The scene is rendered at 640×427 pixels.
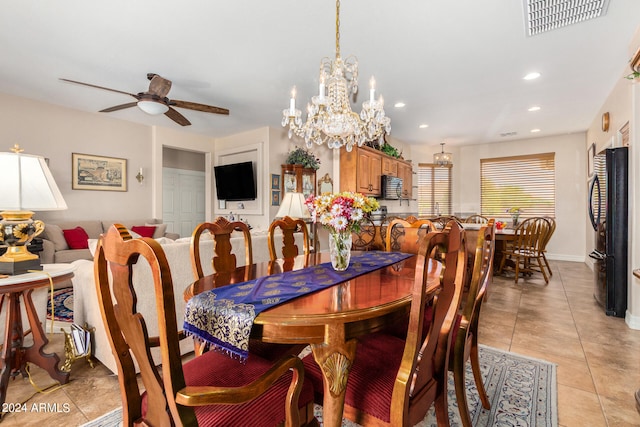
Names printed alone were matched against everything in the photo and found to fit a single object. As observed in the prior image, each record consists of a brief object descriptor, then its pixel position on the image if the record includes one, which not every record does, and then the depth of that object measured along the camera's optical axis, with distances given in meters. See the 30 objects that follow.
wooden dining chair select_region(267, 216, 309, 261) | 2.37
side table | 1.81
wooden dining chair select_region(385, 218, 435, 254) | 2.68
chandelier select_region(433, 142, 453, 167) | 7.02
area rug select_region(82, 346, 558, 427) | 1.67
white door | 6.96
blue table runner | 1.03
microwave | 6.24
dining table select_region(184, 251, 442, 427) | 1.03
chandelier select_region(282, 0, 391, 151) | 2.69
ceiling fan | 3.25
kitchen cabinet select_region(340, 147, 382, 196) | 5.62
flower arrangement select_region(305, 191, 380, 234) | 1.57
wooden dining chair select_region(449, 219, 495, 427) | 1.45
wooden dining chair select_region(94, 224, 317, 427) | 0.79
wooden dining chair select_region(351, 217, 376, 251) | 4.01
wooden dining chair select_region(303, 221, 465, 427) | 1.02
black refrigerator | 3.00
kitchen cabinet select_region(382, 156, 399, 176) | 6.27
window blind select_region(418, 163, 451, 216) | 7.91
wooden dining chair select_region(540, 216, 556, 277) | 4.76
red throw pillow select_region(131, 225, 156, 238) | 4.95
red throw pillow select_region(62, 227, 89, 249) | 4.46
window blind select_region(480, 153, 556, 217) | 6.91
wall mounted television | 5.82
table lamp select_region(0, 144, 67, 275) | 1.79
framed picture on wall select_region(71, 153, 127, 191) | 4.93
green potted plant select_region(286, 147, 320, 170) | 5.62
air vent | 2.35
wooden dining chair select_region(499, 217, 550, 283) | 4.71
